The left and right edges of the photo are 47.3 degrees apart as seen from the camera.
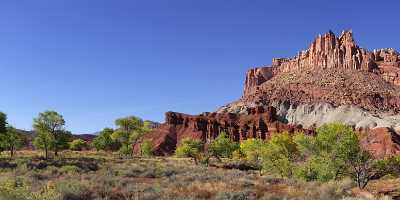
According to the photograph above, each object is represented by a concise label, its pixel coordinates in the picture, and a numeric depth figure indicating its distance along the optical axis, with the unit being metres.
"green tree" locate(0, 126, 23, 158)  75.44
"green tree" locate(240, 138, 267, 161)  79.62
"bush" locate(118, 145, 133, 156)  87.62
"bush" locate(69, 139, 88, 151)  128.02
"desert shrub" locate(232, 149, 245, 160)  102.84
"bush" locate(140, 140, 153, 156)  105.12
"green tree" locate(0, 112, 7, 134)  61.58
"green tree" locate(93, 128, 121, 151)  108.26
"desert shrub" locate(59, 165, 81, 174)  37.25
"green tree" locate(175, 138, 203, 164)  87.88
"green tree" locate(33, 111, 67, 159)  70.69
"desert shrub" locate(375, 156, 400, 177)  49.37
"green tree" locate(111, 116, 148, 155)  88.62
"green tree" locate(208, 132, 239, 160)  88.50
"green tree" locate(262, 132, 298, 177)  47.09
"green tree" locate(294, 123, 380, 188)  39.31
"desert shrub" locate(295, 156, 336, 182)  39.00
